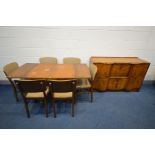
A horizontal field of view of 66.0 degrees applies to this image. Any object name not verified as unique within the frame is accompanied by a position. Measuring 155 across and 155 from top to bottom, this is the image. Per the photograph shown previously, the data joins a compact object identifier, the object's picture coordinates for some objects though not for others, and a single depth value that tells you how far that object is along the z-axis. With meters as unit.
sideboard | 2.74
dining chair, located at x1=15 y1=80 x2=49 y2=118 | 1.89
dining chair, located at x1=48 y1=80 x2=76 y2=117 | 1.89
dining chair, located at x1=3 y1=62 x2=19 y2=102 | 2.33
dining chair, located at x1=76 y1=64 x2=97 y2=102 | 2.43
